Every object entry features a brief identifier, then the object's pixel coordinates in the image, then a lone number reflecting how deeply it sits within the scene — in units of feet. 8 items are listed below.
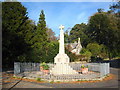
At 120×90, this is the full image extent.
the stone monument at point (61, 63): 33.21
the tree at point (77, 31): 151.38
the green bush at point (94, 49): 110.43
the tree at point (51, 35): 135.05
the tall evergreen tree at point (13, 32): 51.03
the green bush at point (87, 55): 102.89
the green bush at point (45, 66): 32.59
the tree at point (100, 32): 102.69
